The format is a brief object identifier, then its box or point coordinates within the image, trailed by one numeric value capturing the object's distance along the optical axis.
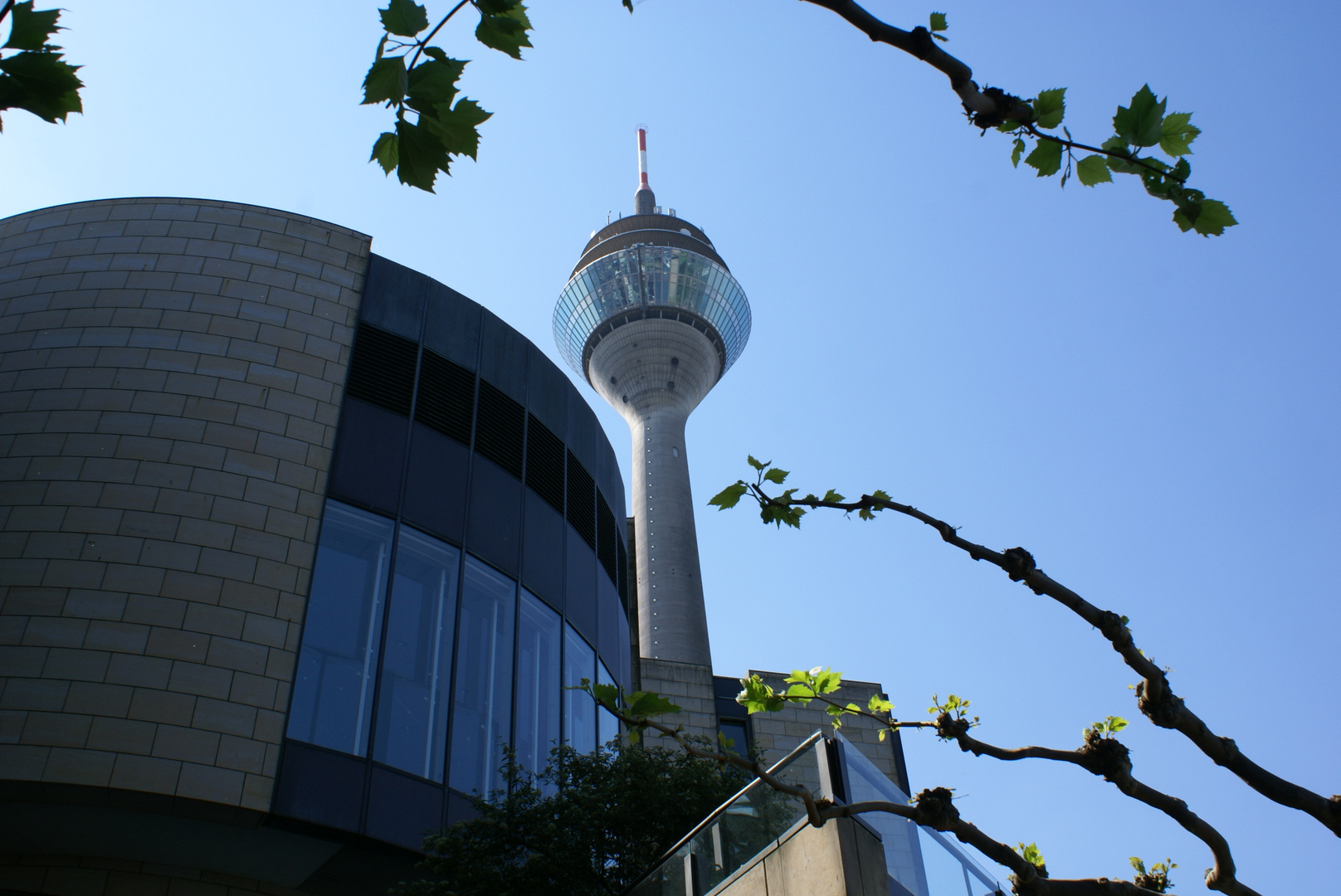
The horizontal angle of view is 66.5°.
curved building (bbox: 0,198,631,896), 12.05
